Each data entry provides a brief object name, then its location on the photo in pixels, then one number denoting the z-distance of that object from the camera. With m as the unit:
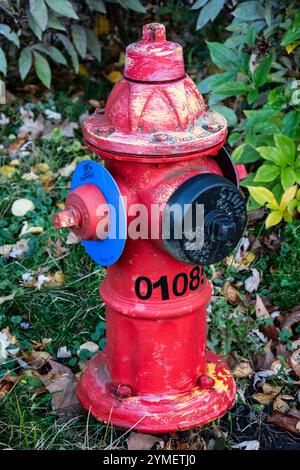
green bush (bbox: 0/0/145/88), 4.14
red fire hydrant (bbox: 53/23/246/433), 2.36
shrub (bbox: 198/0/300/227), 3.32
